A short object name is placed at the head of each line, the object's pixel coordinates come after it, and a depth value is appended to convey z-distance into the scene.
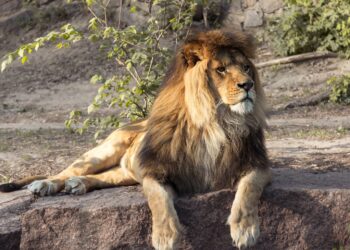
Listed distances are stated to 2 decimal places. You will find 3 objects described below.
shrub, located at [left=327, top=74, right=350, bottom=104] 20.42
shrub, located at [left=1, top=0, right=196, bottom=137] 12.18
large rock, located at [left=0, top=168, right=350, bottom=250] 7.95
